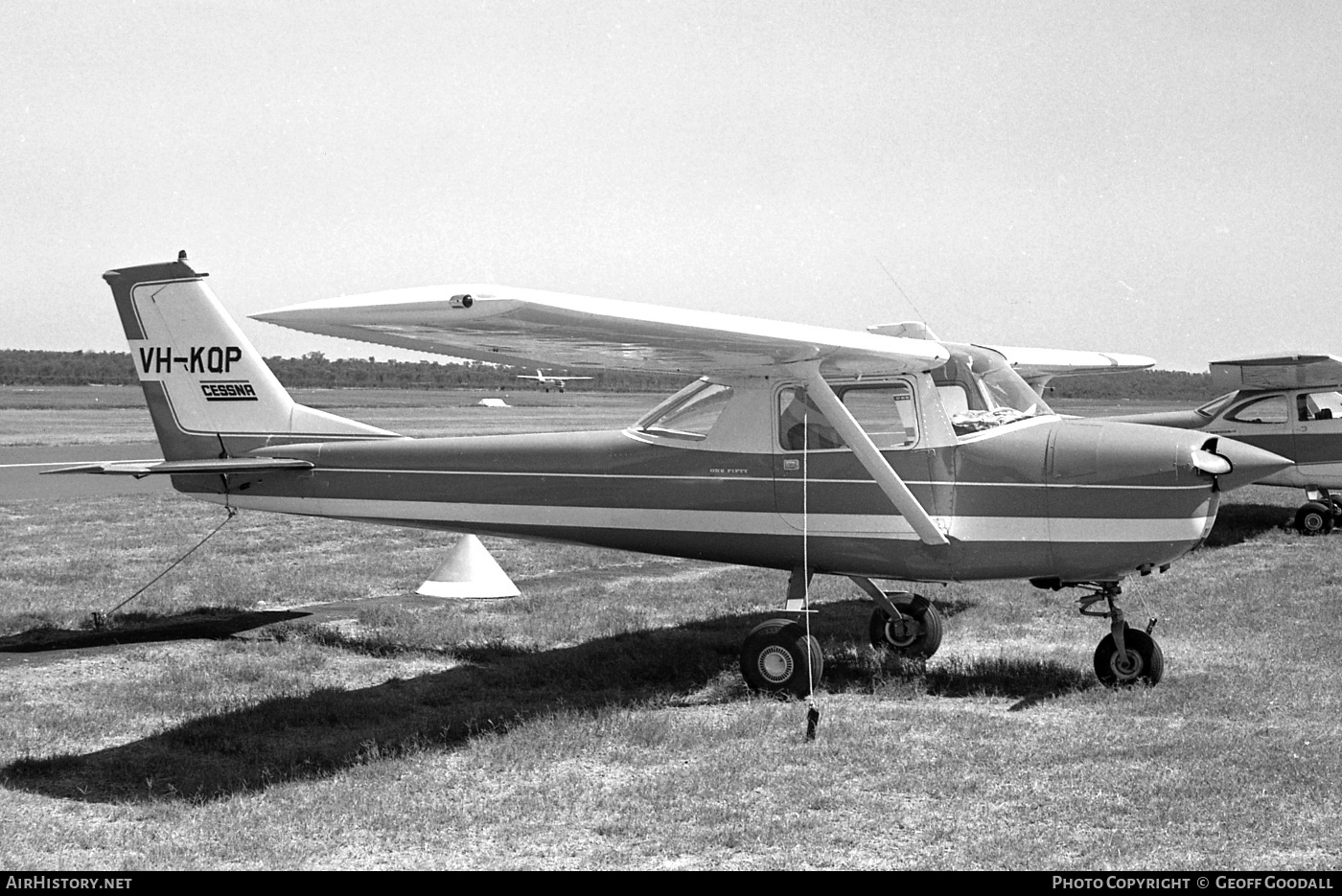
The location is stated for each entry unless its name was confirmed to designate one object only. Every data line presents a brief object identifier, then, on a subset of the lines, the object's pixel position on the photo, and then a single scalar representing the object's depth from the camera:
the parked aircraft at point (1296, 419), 17.00
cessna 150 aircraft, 7.18
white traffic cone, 11.21
